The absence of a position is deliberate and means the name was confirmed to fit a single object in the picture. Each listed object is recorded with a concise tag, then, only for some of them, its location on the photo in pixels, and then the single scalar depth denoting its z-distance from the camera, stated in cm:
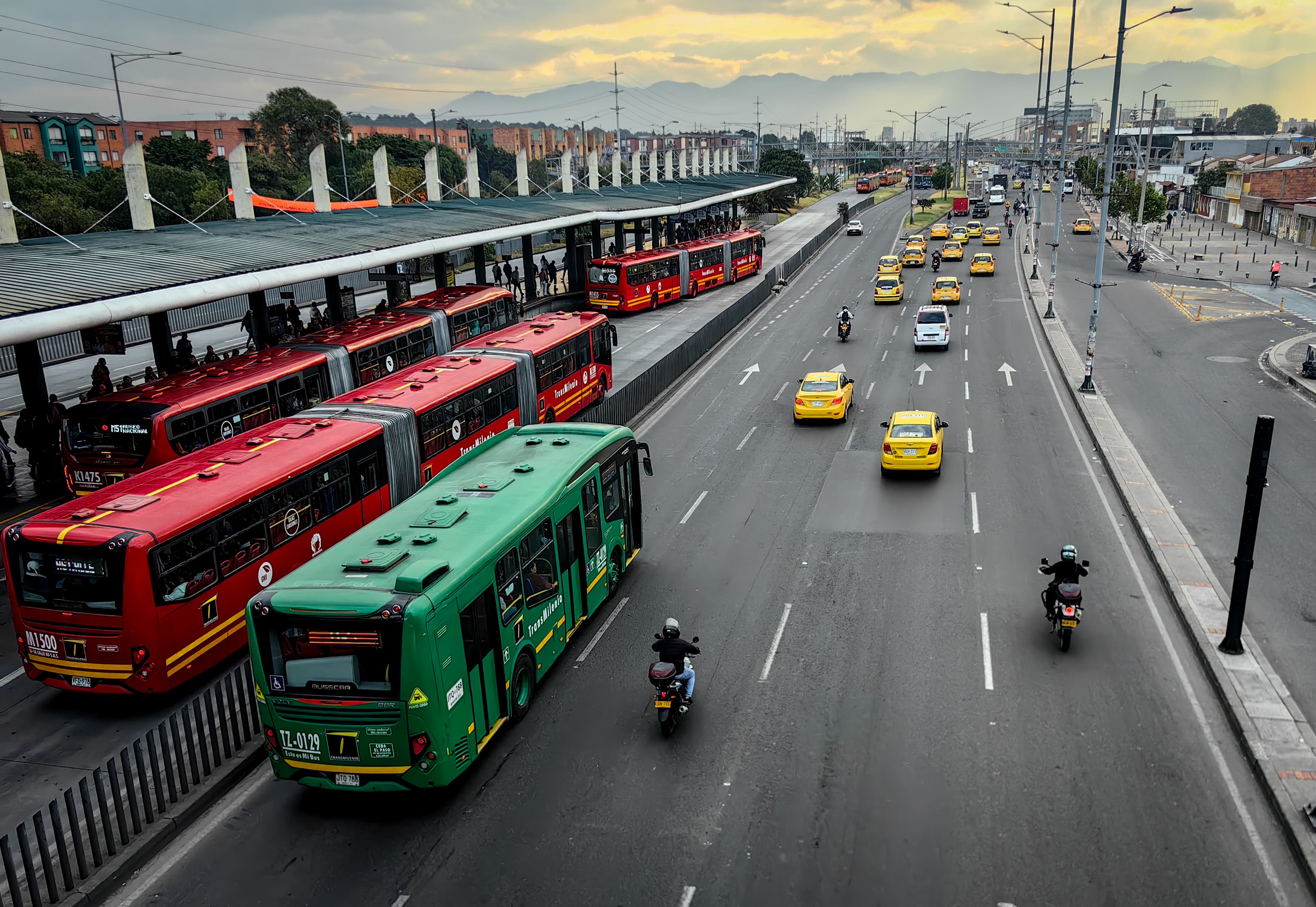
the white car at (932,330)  3997
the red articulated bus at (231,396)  1842
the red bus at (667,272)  5066
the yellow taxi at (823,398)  2872
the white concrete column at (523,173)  5641
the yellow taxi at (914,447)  2328
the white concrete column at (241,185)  3186
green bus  1051
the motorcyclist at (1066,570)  1486
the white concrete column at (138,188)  2720
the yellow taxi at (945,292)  5191
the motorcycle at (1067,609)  1455
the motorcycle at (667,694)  1237
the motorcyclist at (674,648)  1254
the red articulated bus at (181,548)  1281
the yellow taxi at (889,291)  5297
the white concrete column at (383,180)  4328
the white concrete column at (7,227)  2412
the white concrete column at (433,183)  4666
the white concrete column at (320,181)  3709
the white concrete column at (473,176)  4844
